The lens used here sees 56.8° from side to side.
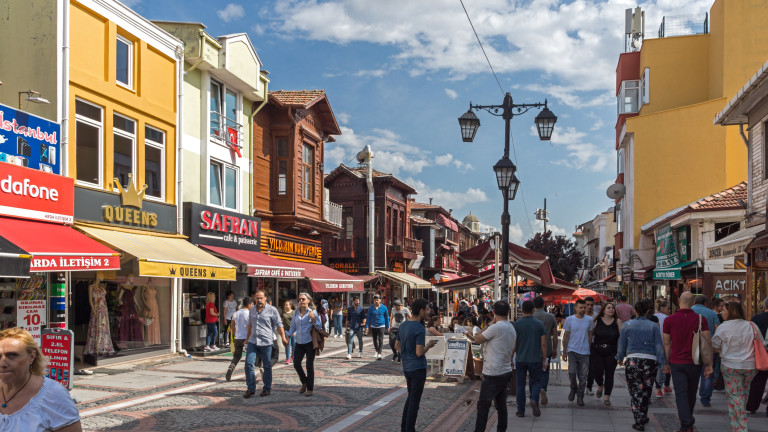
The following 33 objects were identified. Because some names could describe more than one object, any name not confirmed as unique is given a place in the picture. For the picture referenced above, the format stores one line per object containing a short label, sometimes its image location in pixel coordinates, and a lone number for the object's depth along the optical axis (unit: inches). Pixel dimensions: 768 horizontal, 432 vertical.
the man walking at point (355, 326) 737.0
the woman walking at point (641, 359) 359.3
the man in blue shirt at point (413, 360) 323.0
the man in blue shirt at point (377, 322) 726.5
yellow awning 582.9
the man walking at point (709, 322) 427.8
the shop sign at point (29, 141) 495.2
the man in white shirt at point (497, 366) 319.6
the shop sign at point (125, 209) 598.2
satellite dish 1277.1
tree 1968.5
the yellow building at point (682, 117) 1044.5
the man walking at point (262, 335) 459.2
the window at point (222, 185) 847.1
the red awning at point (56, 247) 468.1
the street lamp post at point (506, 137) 594.2
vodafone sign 490.0
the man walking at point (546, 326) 439.5
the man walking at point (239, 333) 526.6
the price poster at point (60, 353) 384.8
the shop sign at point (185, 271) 581.3
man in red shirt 343.3
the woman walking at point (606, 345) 442.3
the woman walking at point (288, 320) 651.5
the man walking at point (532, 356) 394.9
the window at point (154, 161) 703.1
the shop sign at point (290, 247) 986.1
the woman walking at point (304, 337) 464.4
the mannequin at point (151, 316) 689.0
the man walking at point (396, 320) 705.7
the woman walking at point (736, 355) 325.1
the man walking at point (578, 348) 440.8
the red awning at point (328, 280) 973.2
